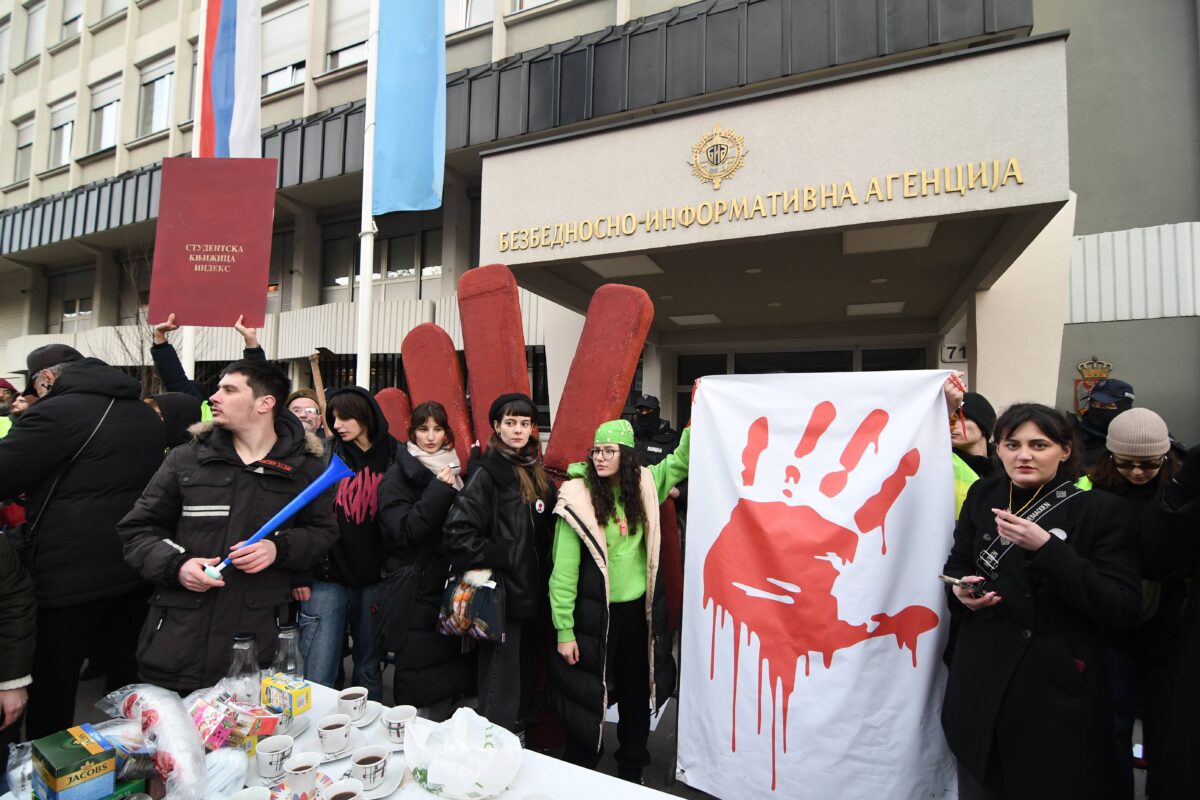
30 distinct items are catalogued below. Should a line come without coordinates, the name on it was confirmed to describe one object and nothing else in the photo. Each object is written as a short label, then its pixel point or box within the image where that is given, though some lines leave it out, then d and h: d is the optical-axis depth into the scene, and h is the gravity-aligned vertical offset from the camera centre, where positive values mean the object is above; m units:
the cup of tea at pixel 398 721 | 1.71 -0.85
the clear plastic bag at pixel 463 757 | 1.45 -0.82
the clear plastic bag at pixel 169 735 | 1.39 -0.76
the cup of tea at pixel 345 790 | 1.40 -0.86
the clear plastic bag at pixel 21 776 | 1.37 -0.82
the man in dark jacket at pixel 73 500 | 2.28 -0.31
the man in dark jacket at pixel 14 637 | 1.91 -0.71
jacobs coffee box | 1.26 -0.75
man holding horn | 2.08 -0.41
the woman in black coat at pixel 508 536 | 2.68 -0.49
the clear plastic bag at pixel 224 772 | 1.43 -0.85
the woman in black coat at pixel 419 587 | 2.90 -0.79
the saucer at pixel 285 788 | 1.36 -0.86
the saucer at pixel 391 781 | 1.46 -0.89
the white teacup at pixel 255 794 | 1.31 -0.82
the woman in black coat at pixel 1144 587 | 2.28 -0.56
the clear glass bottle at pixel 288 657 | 1.97 -0.76
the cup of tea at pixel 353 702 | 1.81 -0.84
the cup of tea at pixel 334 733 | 1.64 -0.86
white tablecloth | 1.50 -0.91
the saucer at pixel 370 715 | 1.79 -0.88
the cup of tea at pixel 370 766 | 1.48 -0.85
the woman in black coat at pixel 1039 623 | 1.85 -0.61
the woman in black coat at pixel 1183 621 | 1.79 -0.56
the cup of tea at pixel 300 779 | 1.39 -0.83
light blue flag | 5.55 +3.02
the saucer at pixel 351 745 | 1.62 -0.90
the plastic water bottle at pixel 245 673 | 1.76 -0.76
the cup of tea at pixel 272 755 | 1.52 -0.85
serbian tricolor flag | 5.77 +3.38
